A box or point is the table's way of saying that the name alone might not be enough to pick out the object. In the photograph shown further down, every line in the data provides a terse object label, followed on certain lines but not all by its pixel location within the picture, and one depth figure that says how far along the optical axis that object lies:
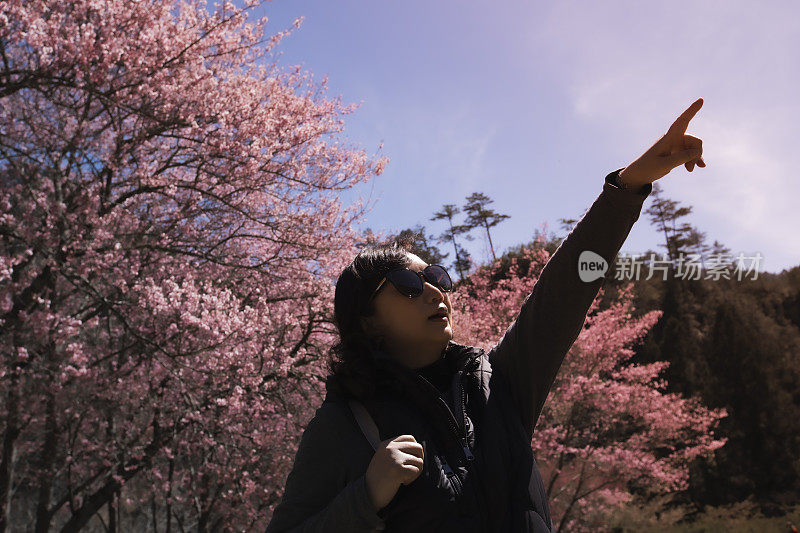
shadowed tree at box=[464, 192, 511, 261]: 23.41
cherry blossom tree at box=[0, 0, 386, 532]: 4.82
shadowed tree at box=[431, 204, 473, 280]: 23.66
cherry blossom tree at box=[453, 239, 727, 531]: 9.02
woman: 1.17
